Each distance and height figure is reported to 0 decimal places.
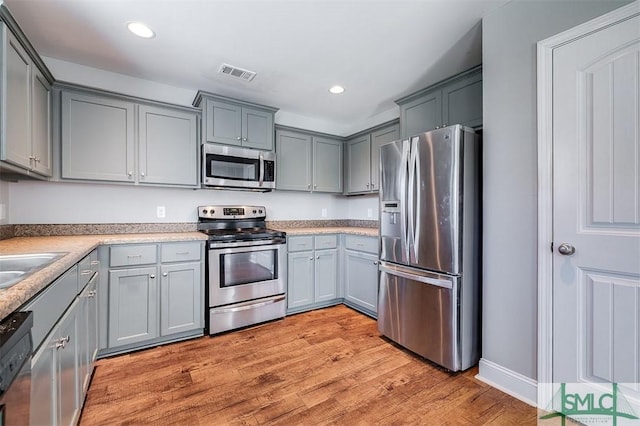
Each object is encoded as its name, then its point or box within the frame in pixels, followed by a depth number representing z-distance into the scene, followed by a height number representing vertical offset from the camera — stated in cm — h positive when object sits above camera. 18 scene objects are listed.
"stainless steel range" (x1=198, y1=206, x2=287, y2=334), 265 -58
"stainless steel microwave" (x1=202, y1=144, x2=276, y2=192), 284 +47
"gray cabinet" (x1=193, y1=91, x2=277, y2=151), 284 +96
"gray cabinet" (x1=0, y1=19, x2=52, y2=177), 153 +65
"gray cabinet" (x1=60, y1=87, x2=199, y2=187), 236 +65
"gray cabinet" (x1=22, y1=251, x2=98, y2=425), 96 -57
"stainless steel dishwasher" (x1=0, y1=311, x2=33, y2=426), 66 -39
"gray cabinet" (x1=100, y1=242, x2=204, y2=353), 225 -69
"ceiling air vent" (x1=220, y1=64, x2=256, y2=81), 254 +130
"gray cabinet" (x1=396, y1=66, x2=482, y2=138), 234 +99
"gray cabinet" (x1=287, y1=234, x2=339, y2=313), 317 -69
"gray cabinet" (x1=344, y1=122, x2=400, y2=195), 336 +71
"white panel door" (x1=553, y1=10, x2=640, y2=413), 140 +2
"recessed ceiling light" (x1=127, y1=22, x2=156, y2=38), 198 +132
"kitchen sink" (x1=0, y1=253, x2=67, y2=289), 117 -25
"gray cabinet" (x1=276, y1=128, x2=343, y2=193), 346 +66
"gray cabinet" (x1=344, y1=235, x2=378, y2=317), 304 -69
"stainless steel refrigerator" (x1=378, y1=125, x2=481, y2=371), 200 -25
